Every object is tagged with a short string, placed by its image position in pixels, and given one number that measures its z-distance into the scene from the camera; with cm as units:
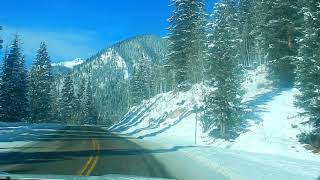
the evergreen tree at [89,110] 7543
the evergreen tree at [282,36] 2345
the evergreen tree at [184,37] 3470
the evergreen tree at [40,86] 4871
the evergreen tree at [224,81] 2046
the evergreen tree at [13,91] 3928
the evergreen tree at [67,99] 6620
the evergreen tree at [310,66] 1483
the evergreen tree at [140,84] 5998
